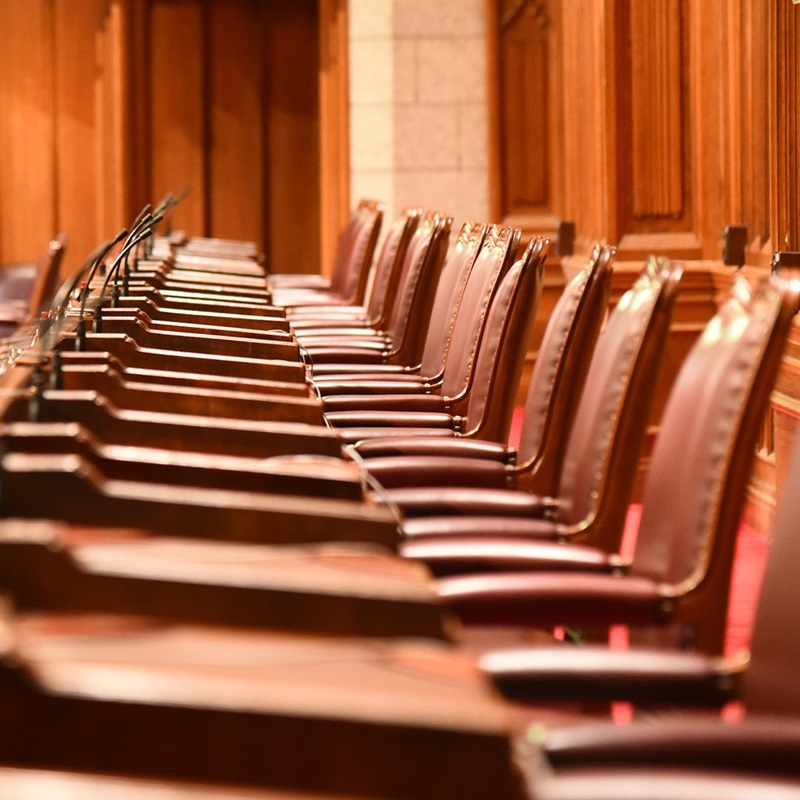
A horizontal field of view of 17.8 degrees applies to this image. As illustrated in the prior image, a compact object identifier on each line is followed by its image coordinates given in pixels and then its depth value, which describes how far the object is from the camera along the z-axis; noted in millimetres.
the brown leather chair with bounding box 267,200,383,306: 11190
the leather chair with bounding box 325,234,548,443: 5536
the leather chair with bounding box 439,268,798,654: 3320
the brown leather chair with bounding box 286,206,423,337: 9409
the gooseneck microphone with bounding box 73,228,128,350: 4882
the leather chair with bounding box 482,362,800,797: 2300
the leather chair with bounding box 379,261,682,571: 4083
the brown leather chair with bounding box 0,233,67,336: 10994
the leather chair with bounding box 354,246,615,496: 4802
